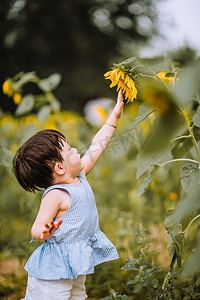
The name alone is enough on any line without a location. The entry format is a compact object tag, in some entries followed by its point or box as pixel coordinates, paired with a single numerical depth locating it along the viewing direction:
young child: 2.69
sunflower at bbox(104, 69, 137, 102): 2.67
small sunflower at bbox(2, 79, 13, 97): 3.67
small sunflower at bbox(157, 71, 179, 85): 2.83
